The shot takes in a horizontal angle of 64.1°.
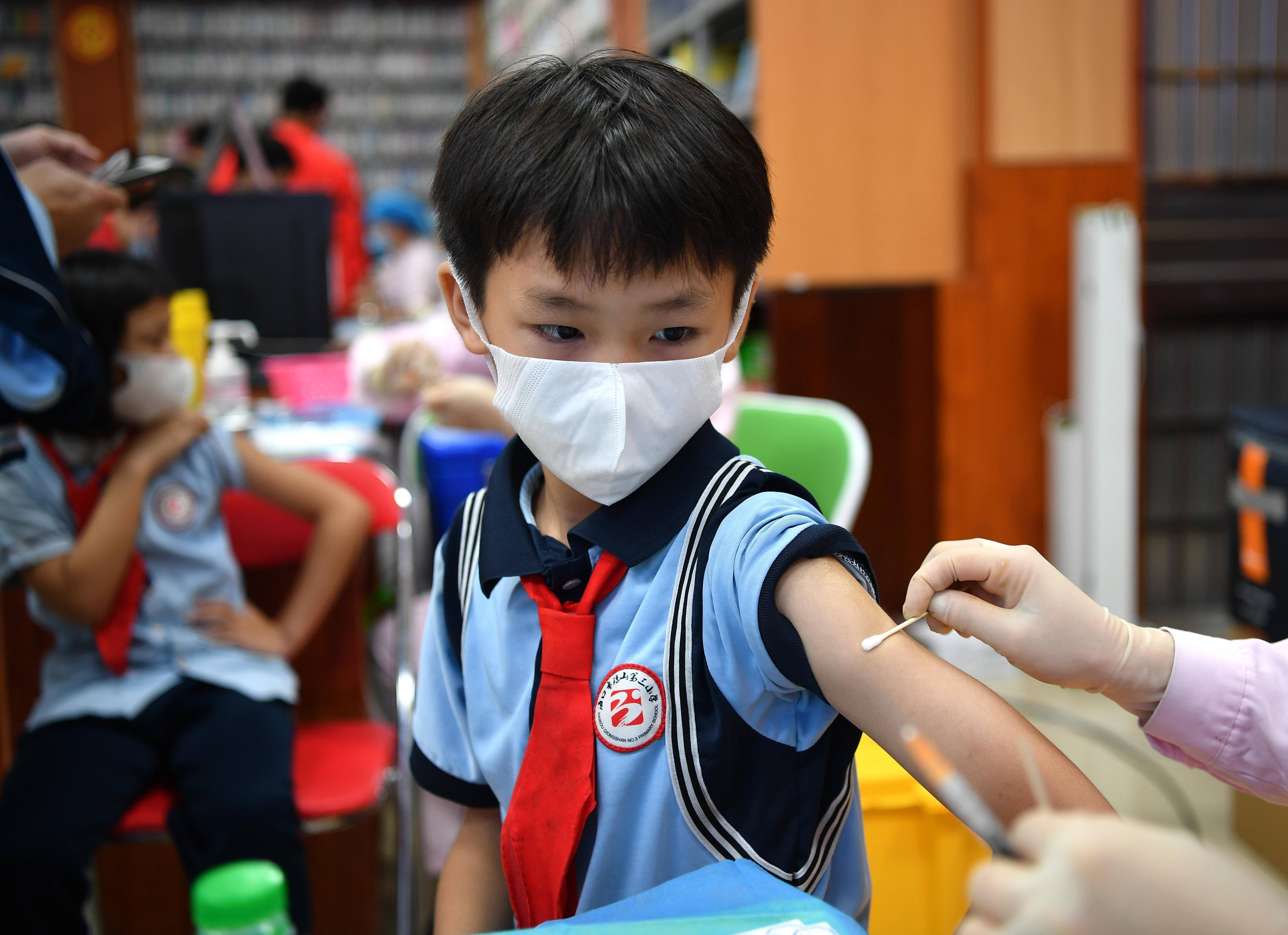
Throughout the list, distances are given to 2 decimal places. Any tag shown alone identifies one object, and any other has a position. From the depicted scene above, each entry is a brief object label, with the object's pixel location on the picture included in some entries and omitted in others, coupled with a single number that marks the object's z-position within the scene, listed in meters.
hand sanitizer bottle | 2.19
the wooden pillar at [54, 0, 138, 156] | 7.57
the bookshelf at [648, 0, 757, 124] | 3.54
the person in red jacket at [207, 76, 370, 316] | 4.73
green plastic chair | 1.32
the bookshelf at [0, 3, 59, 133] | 7.57
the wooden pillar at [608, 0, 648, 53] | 5.07
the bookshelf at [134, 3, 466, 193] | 7.99
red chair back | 1.67
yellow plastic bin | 0.91
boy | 0.65
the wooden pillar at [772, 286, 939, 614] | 3.04
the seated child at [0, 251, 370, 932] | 1.25
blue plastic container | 1.67
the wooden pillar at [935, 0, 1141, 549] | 2.91
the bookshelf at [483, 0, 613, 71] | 5.56
